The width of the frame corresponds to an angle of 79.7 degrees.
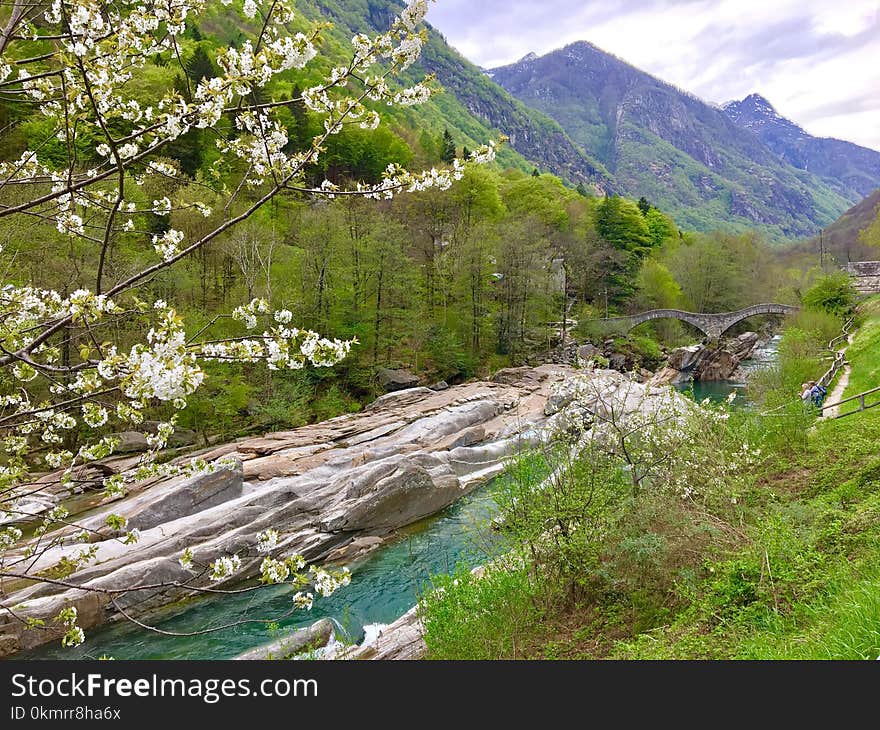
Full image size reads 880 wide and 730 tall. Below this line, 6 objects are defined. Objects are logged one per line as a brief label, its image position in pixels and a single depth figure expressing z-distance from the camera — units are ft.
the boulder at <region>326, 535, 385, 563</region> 41.78
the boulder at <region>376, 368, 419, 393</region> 88.12
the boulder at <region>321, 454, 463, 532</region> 44.83
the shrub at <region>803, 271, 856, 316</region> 103.14
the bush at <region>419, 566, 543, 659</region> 21.06
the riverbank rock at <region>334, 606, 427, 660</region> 24.58
